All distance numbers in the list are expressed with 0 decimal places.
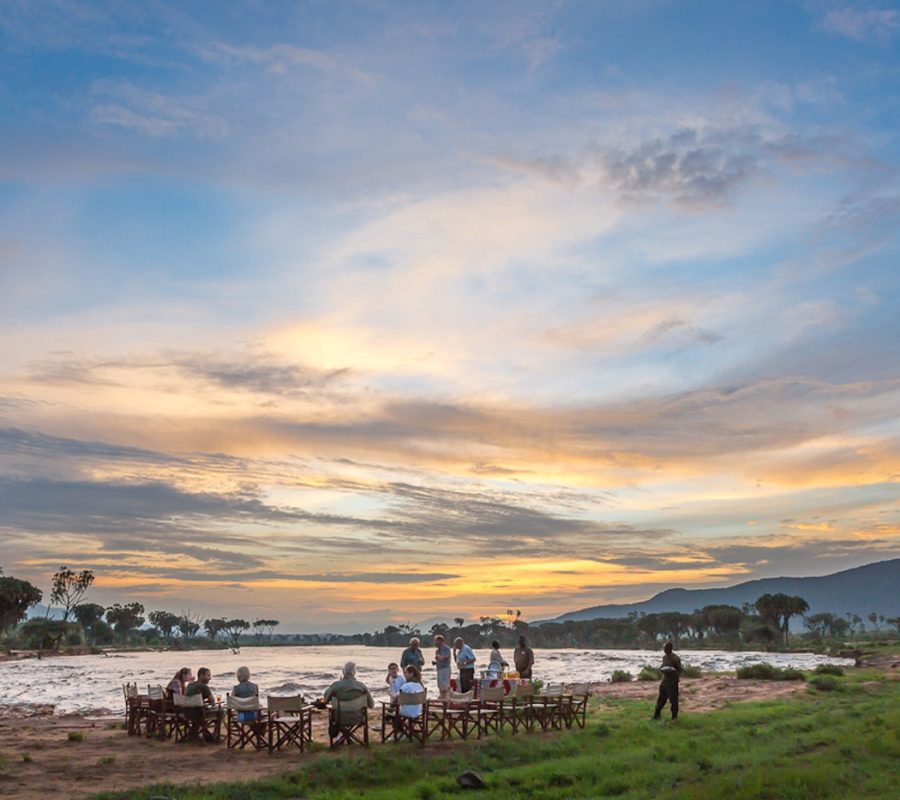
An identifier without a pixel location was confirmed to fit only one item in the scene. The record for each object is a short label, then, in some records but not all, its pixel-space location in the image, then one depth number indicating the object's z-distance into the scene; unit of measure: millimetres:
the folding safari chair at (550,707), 19172
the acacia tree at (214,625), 192000
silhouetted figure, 20000
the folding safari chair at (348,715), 16750
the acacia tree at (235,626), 192375
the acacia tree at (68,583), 128250
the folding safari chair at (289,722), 16594
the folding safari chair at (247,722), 17000
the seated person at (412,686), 17188
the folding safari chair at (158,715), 18781
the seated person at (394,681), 18203
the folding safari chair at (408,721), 17016
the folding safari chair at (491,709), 18141
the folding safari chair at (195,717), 18078
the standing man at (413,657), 19359
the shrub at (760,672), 35312
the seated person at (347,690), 16719
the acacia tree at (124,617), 155875
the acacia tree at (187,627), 188000
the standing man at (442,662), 21625
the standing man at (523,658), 22141
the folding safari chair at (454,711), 17742
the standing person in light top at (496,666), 21953
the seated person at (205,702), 18172
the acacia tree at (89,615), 142875
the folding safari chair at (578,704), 19655
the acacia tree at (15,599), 92438
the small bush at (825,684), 28336
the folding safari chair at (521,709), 18672
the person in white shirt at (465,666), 21328
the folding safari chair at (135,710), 19625
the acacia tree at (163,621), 180750
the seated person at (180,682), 18995
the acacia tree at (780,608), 100688
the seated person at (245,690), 17203
